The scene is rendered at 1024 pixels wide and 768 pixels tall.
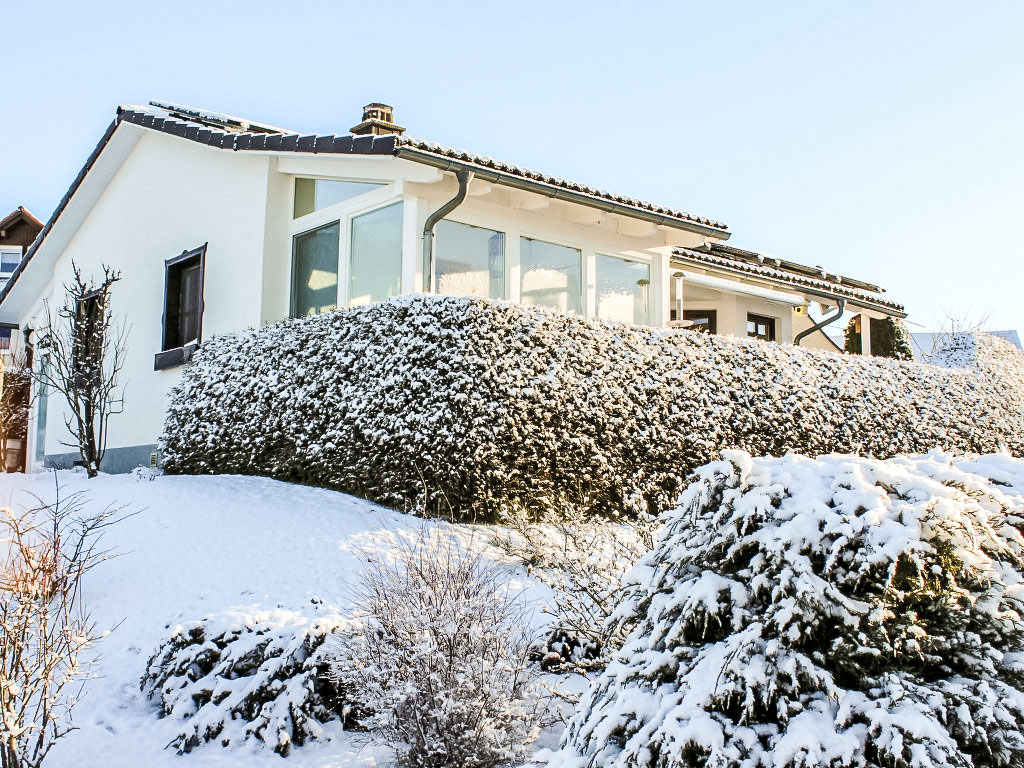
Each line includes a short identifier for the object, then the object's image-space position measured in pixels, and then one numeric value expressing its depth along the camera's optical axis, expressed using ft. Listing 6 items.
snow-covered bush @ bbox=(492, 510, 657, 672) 17.85
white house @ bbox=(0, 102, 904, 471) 36.60
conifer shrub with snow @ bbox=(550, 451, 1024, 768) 8.34
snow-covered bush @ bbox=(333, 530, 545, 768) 14.66
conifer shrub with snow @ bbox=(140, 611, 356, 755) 16.51
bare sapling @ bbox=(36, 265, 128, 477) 39.34
